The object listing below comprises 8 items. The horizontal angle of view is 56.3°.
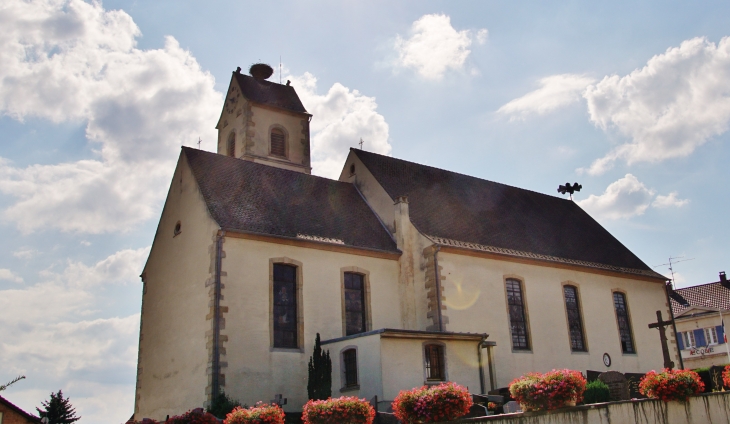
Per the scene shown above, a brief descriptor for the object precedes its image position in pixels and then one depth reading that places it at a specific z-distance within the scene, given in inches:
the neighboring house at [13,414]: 777.6
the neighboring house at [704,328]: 1514.5
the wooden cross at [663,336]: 840.9
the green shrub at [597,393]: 706.8
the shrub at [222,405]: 724.7
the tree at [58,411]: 1232.2
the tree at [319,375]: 786.8
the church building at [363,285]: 793.6
